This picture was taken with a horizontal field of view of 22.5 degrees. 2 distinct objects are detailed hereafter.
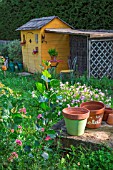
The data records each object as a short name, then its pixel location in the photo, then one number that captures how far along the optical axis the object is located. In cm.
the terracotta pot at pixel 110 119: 408
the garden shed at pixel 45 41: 957
